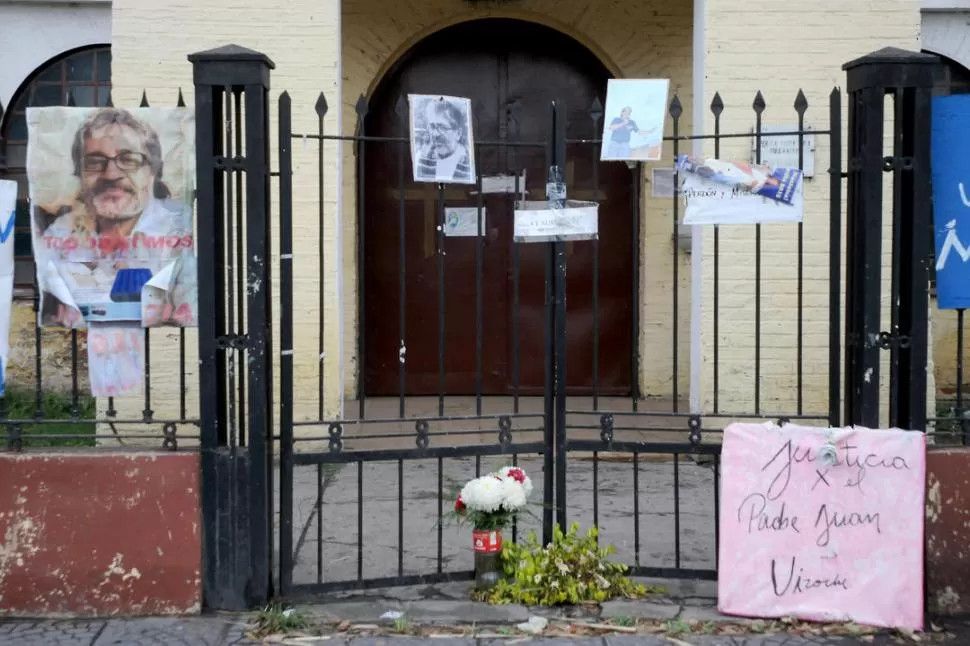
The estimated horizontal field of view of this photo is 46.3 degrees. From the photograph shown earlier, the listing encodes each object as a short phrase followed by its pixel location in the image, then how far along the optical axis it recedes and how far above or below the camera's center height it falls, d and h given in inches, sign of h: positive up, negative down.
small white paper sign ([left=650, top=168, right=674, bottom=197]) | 337.7 +35.9
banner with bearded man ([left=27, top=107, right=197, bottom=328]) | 197.3 +16.1
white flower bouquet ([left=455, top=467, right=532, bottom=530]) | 198.2 -34.6
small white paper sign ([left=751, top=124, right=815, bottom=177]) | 308.9 +41.2
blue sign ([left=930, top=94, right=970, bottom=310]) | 199.0 +17.9
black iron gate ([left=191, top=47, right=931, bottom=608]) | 197.5 -13.8
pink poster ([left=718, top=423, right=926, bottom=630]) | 191.2 -38.2
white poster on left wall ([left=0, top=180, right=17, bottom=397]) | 202.7 +9.7
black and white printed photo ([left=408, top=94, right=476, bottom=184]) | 207.8 +30.0
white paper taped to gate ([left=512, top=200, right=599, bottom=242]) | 206.1 +14.2
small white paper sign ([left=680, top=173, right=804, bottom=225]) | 204.8 +17.4
